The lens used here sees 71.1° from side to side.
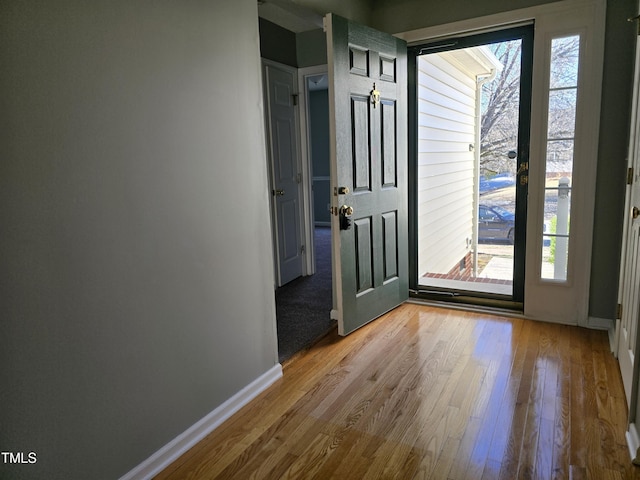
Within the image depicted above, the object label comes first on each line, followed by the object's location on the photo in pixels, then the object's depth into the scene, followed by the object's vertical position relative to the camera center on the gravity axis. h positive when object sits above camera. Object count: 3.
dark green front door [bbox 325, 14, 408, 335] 2.93 -0.05
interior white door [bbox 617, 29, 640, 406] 2.04 -0.59
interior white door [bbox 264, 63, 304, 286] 4.26 -0.05
